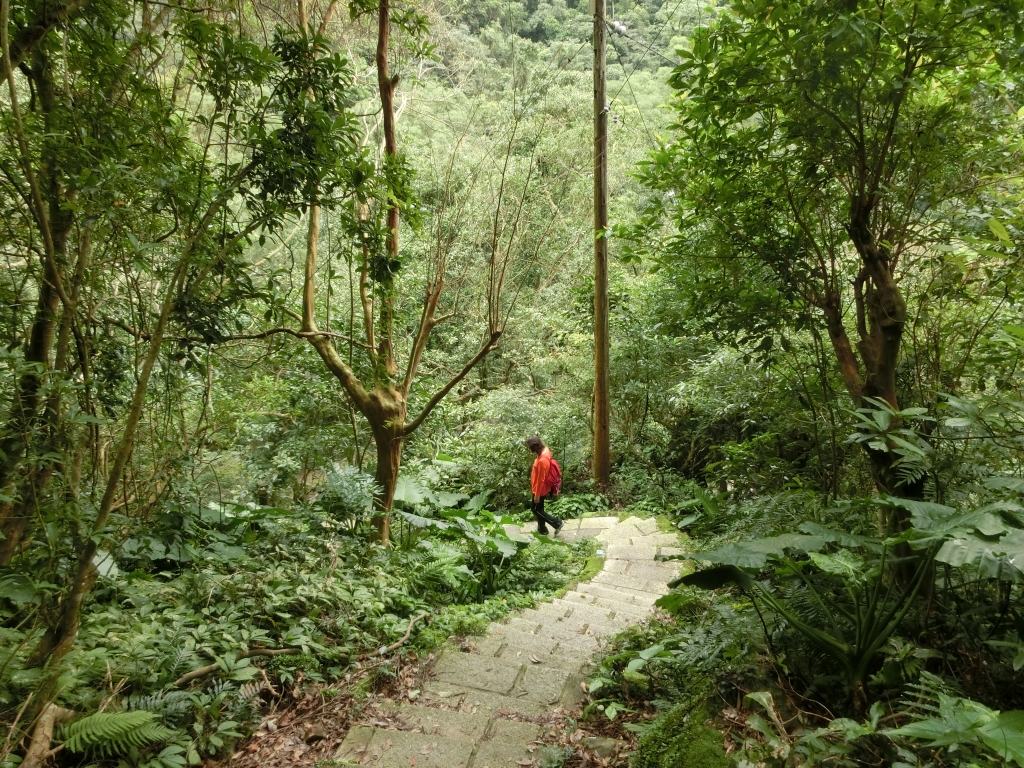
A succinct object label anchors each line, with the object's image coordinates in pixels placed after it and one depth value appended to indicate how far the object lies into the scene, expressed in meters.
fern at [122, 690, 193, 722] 2.58
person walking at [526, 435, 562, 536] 7.29
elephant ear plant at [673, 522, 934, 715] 2.07
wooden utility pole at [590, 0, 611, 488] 8.30
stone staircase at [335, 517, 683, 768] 2.71
